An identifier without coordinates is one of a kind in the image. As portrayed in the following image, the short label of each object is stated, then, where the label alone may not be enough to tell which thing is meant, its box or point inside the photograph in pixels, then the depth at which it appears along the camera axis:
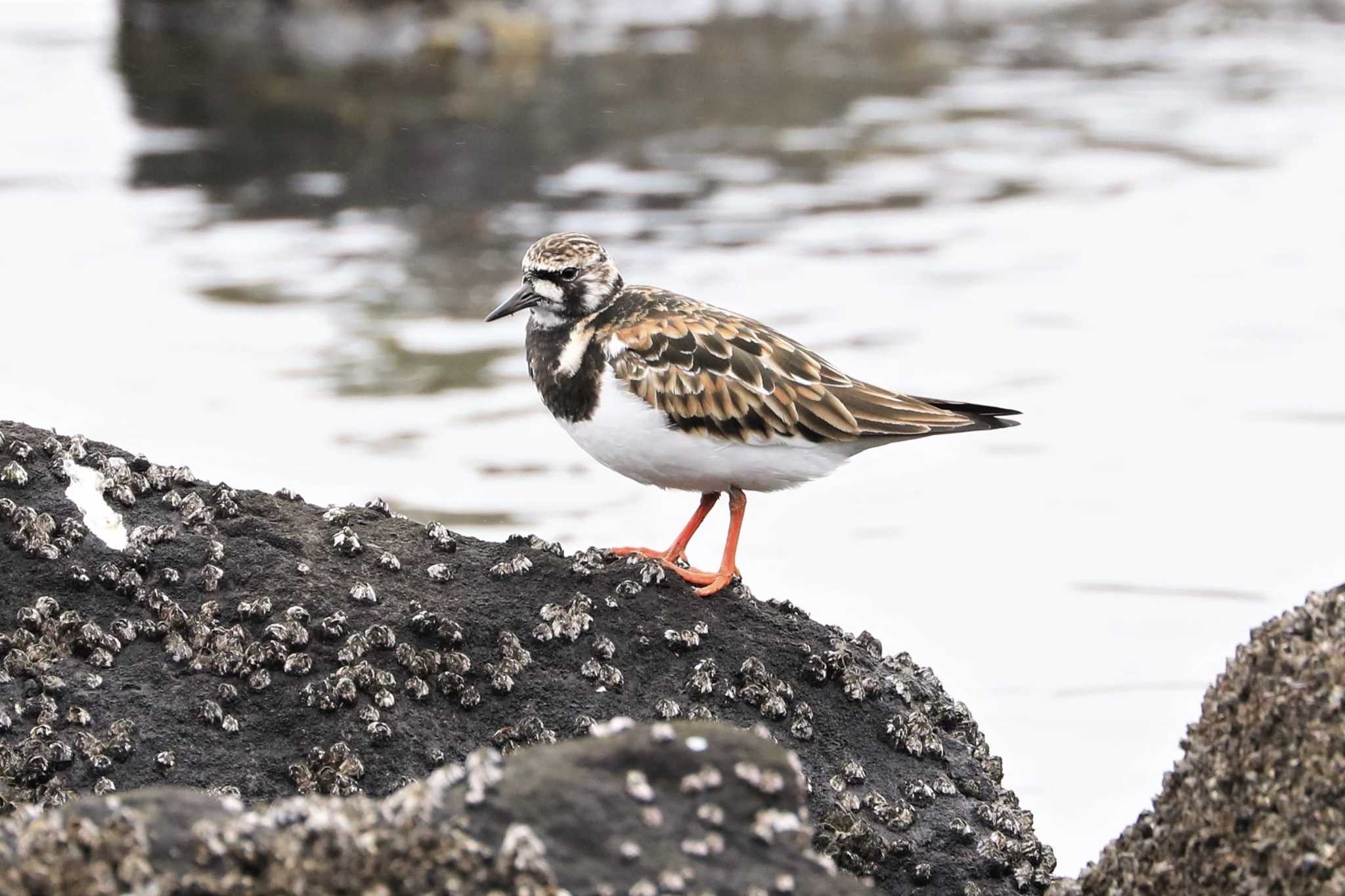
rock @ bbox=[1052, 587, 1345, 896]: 9.06
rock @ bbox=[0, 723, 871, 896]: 7.45
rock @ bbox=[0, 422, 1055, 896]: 11.29
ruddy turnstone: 13.66
